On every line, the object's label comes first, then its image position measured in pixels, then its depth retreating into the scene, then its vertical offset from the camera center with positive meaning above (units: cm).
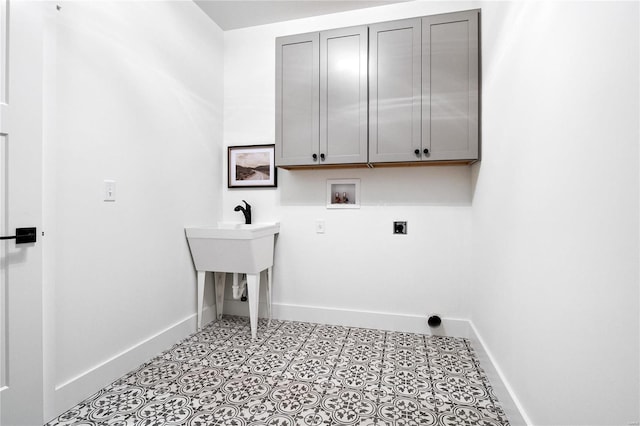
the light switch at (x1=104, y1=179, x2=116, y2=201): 171 +11
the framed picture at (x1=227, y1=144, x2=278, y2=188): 274 +40
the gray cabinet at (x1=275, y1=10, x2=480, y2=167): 209 +86
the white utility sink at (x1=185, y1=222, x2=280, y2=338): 227 -33
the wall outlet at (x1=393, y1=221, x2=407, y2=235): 249 -14
